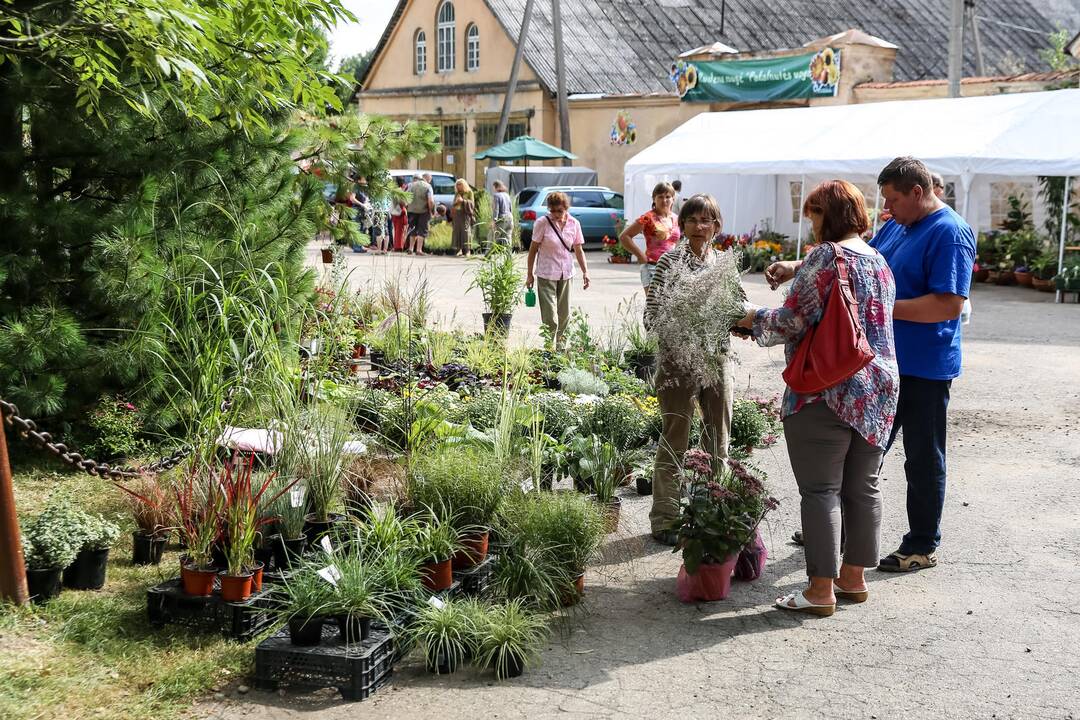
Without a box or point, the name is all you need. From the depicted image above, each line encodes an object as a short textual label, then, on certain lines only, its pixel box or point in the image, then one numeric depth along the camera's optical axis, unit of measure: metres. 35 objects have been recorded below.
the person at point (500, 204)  21.41
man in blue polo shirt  5.21
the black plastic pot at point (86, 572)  4.96
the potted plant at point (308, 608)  4.21
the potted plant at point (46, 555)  4.77
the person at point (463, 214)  23.67
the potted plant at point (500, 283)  11.55
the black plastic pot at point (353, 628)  4.23
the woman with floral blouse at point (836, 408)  4.78
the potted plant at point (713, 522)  4.96
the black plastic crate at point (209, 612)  4.52
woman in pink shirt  11.21
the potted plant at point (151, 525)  5.34
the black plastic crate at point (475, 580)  4.85
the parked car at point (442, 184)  29.72
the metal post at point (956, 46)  21.98
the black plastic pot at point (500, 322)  11.26
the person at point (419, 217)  24.36
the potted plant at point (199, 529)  4.59
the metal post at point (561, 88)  32.12
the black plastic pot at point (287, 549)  4.96
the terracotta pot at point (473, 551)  5.00
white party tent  17.69
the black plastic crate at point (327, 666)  4.10
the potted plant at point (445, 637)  4.35
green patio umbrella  29.98
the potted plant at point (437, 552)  4.73
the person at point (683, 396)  5.66
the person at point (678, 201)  24.40
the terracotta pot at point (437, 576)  4.72
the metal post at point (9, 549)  4.43
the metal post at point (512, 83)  33.78
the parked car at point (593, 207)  27.38
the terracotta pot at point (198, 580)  4.58
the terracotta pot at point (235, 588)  4.55
